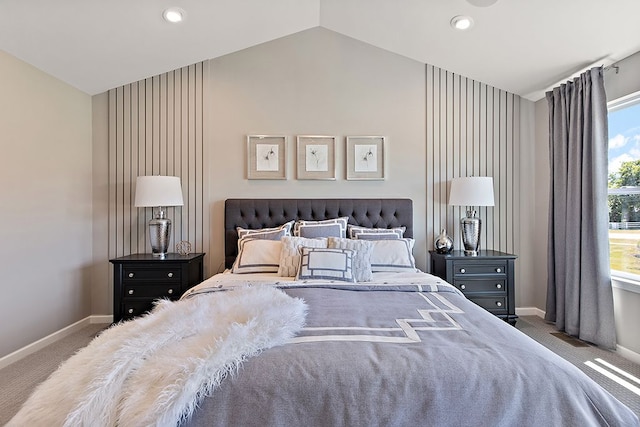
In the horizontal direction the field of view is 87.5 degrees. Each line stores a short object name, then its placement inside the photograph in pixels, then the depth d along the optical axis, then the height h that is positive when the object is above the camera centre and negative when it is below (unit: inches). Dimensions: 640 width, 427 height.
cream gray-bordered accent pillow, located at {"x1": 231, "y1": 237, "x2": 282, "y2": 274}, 114.5 -15.3
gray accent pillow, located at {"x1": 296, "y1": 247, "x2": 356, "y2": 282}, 101.4 -15.8
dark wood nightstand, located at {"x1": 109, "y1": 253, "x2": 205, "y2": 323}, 121.9 -24.9
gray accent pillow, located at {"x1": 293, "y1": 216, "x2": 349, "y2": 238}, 124.6 -5.8
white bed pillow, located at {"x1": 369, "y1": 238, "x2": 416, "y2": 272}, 115.3 -14.9
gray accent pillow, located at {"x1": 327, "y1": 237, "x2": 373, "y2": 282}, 104.7 -12.8
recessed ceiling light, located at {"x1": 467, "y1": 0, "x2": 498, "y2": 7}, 100.3 +64.0
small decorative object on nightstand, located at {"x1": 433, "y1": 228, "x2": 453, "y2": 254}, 134.2 -12.2
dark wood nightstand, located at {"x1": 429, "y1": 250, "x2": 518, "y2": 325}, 127.1 -25.5
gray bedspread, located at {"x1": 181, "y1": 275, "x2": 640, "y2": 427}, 42.9 -23.4
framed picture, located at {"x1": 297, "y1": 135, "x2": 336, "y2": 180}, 143.2 +23.9
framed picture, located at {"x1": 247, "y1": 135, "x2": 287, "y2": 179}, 142.2 +24.1
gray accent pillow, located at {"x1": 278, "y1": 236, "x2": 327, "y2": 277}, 109.2 -12.7
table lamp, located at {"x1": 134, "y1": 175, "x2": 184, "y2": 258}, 125.4 +5.4
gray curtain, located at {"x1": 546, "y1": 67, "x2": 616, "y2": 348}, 108.3 -0.1
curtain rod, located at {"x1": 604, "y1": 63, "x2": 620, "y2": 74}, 109.5 +48.5
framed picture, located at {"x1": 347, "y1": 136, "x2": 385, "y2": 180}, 143.9 +24.4
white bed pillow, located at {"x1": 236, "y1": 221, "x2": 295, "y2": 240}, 125.8 -7.2
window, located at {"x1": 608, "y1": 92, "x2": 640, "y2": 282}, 107.7 +9.0
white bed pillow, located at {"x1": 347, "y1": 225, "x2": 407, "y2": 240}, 127.3 -7.5
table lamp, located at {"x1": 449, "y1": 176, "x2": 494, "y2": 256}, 130.0 +6.0
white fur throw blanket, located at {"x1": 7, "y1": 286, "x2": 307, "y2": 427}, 41.4 -21.3
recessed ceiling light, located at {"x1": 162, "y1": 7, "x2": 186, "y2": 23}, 106.0 +64.1
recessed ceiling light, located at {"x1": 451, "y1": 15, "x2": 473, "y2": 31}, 110.0 +64.1
